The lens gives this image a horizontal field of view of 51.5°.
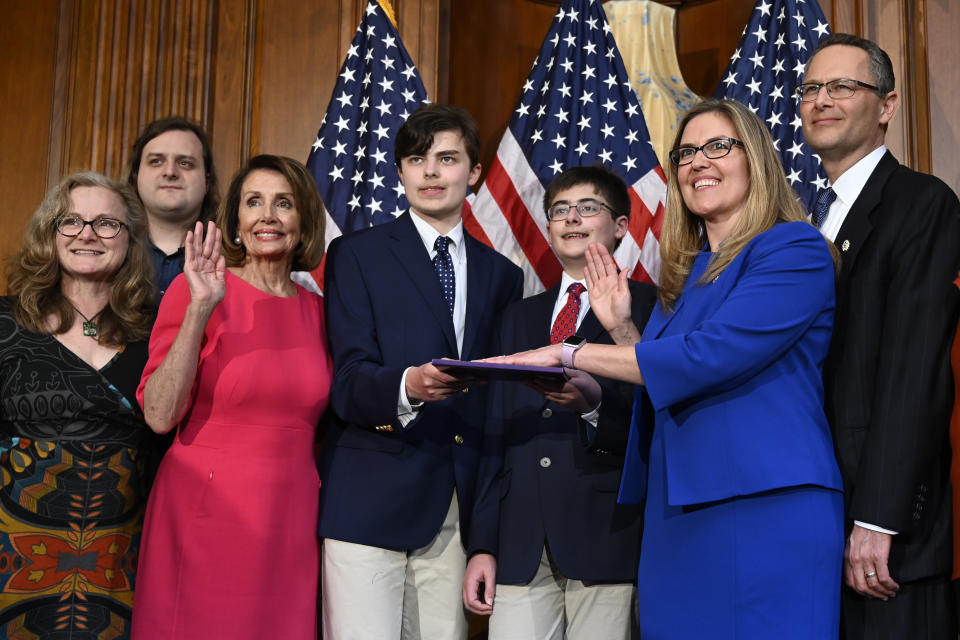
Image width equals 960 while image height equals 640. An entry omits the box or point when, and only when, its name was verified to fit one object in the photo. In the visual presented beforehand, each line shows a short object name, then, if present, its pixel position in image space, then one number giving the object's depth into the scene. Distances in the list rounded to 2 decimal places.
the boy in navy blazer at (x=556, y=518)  2.56
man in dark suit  2.06
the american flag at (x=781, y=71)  4.04
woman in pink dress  2.57
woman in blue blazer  1.96
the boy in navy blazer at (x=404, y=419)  2.55
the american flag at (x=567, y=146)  4.10
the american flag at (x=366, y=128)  4.19
